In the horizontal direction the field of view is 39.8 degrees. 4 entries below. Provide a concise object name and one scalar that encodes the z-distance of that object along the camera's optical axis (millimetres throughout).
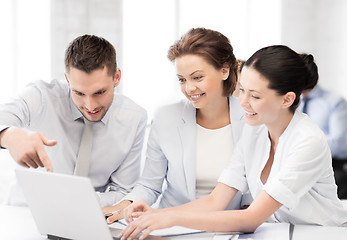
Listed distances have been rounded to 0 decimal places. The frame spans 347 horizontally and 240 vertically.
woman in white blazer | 2041
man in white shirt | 2006
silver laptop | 1348
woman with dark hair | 1601
